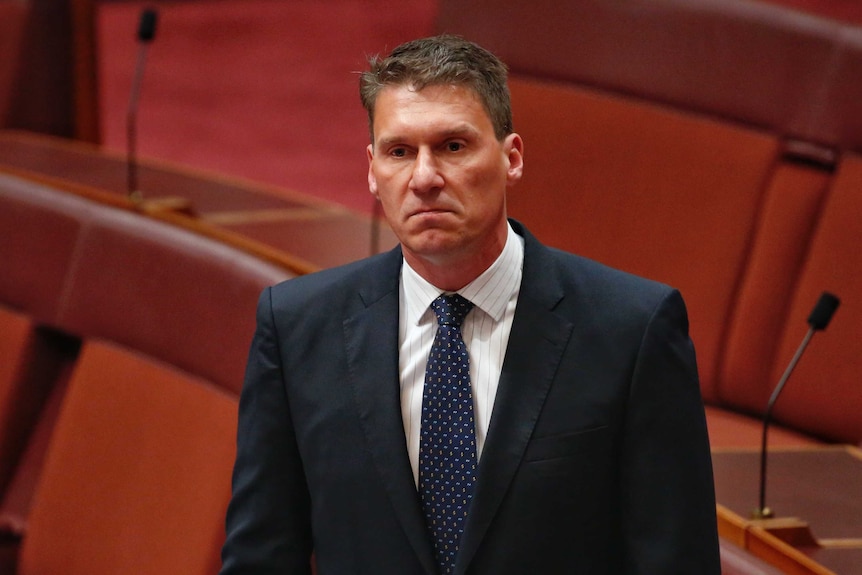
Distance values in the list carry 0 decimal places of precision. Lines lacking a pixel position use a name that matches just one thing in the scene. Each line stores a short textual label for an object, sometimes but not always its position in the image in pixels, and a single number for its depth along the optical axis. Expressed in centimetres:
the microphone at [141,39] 1191
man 907
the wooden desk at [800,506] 959
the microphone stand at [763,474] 971
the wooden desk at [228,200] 1147
